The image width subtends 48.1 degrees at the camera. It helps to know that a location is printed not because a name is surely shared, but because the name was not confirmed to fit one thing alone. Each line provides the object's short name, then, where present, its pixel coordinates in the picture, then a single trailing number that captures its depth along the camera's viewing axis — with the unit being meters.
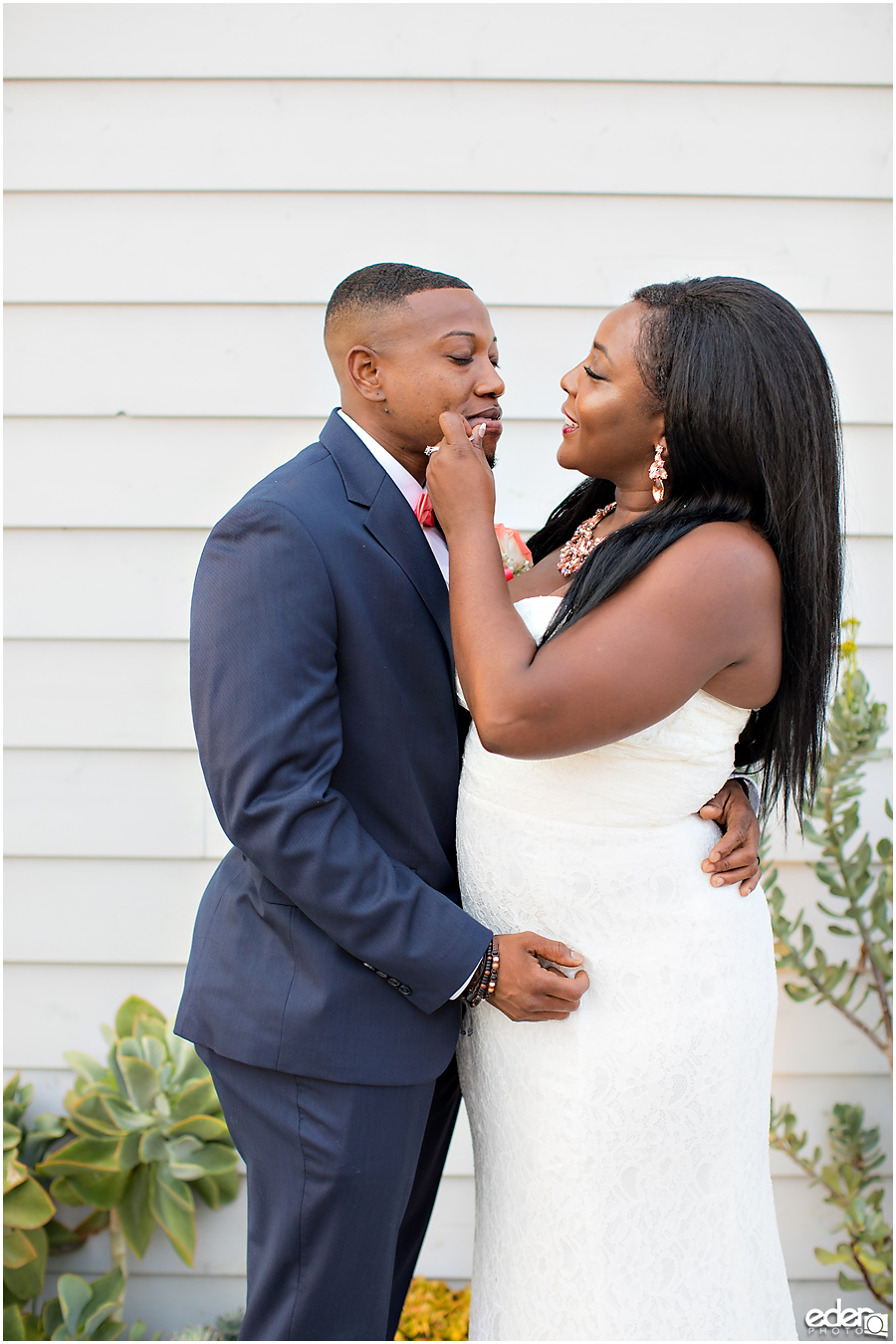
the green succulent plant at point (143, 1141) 2.66
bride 1.57
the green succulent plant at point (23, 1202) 2.62
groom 1.52
